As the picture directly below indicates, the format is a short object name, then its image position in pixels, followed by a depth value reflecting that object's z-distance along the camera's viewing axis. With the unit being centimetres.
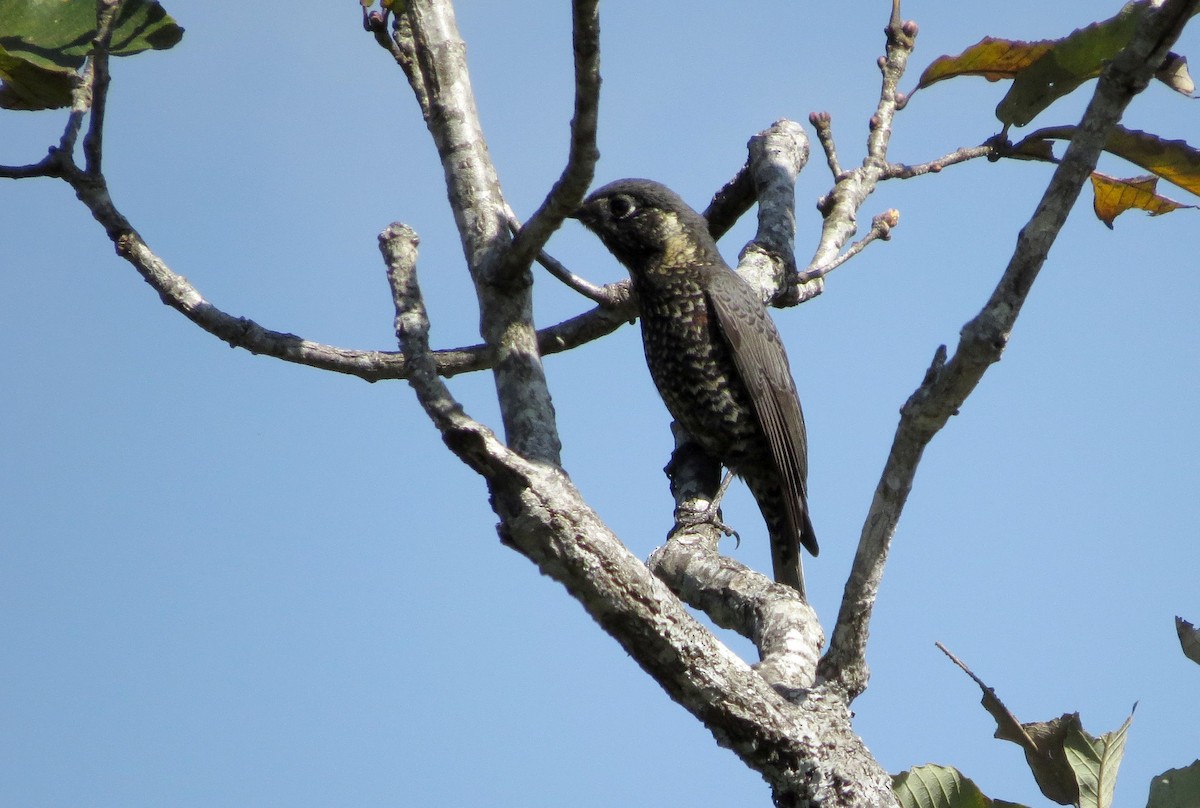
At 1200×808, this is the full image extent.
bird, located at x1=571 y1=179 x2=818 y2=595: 1091
